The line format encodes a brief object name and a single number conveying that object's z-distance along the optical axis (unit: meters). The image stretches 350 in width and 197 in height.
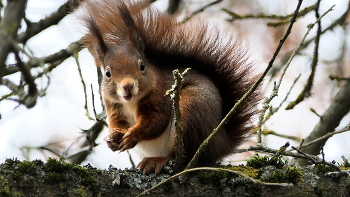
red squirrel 5.43
